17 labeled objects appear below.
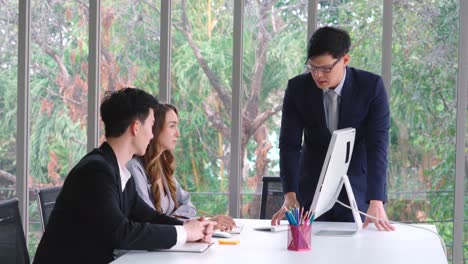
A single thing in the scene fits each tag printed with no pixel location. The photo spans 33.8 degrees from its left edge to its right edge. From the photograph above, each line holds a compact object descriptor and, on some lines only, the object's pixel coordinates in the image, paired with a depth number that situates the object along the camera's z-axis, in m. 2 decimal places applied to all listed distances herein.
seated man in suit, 2.66
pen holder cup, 2.82
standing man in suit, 3.31
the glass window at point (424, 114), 5.05
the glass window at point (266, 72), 5.31
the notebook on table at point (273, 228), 3.30
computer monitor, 2.89
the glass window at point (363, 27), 5.18
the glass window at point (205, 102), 5.43
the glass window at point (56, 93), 5.70
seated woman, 3.84
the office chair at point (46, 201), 3.50
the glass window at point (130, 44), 5.55
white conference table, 2.60
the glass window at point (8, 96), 5.81
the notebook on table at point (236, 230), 3.25
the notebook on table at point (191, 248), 2.74
